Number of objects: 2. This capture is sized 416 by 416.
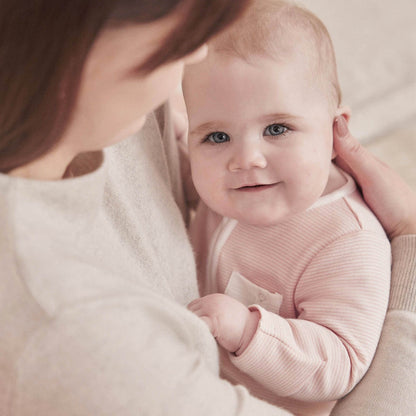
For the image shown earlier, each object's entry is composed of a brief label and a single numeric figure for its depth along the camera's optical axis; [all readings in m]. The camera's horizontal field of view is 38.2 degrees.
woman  0.48
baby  0.85
